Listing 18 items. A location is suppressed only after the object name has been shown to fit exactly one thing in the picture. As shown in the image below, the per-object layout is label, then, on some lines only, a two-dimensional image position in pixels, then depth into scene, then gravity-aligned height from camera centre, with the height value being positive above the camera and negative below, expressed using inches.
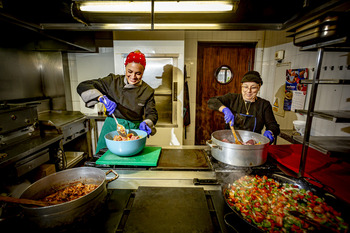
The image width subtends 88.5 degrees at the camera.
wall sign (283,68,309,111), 104.9 -1.9
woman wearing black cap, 78.9 -10.2
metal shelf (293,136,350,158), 39.3 -14.0
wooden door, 151.7 +15.5
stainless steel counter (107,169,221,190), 43.8 -24.1
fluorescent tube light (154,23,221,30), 63.6 +20.5
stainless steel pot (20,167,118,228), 26.3 -19.8
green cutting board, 51.1 -22.0
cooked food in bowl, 56.0 -17.2
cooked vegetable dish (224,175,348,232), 32.5 -24.2
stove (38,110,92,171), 97.1 -31.7
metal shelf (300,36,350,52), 39.7 +9.6
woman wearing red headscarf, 78.8 -5.5
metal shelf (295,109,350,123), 37.0 -6.2
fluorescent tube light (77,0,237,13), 47.7 +21.4
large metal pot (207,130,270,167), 47.7 -18.3
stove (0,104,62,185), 70.5 -28.3
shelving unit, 38.2 -6.3
